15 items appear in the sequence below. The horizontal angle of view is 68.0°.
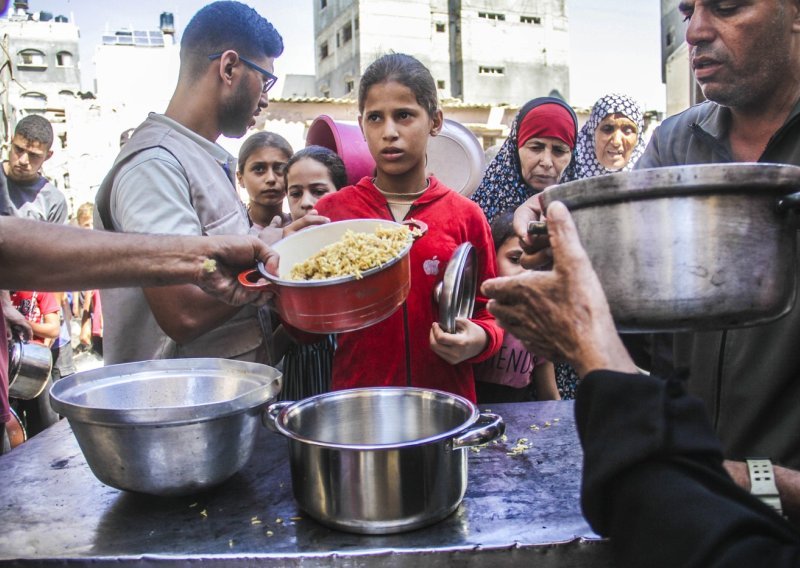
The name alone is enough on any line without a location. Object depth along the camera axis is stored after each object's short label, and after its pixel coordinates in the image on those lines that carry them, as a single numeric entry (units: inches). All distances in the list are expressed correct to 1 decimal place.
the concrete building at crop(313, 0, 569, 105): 1069.8
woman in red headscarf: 127.6
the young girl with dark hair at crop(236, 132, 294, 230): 141.3
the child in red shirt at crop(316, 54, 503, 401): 89.8
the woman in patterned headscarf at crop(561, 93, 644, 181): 156.4
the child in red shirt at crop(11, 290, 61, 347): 163.3
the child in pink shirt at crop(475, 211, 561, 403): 105.4
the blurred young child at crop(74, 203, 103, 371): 250.4
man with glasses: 71.1
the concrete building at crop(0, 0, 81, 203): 1406.3
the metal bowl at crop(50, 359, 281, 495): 48.8
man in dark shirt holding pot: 52.9
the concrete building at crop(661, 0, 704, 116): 666.2
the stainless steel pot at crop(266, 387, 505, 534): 46.3
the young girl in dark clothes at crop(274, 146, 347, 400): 108.5
